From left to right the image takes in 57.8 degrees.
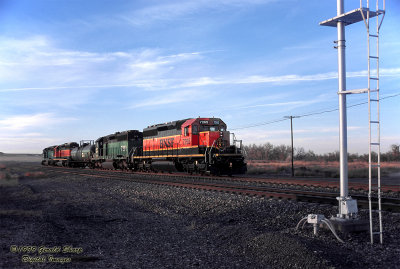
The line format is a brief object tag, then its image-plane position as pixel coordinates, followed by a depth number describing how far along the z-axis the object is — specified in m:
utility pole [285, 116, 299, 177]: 32.41
